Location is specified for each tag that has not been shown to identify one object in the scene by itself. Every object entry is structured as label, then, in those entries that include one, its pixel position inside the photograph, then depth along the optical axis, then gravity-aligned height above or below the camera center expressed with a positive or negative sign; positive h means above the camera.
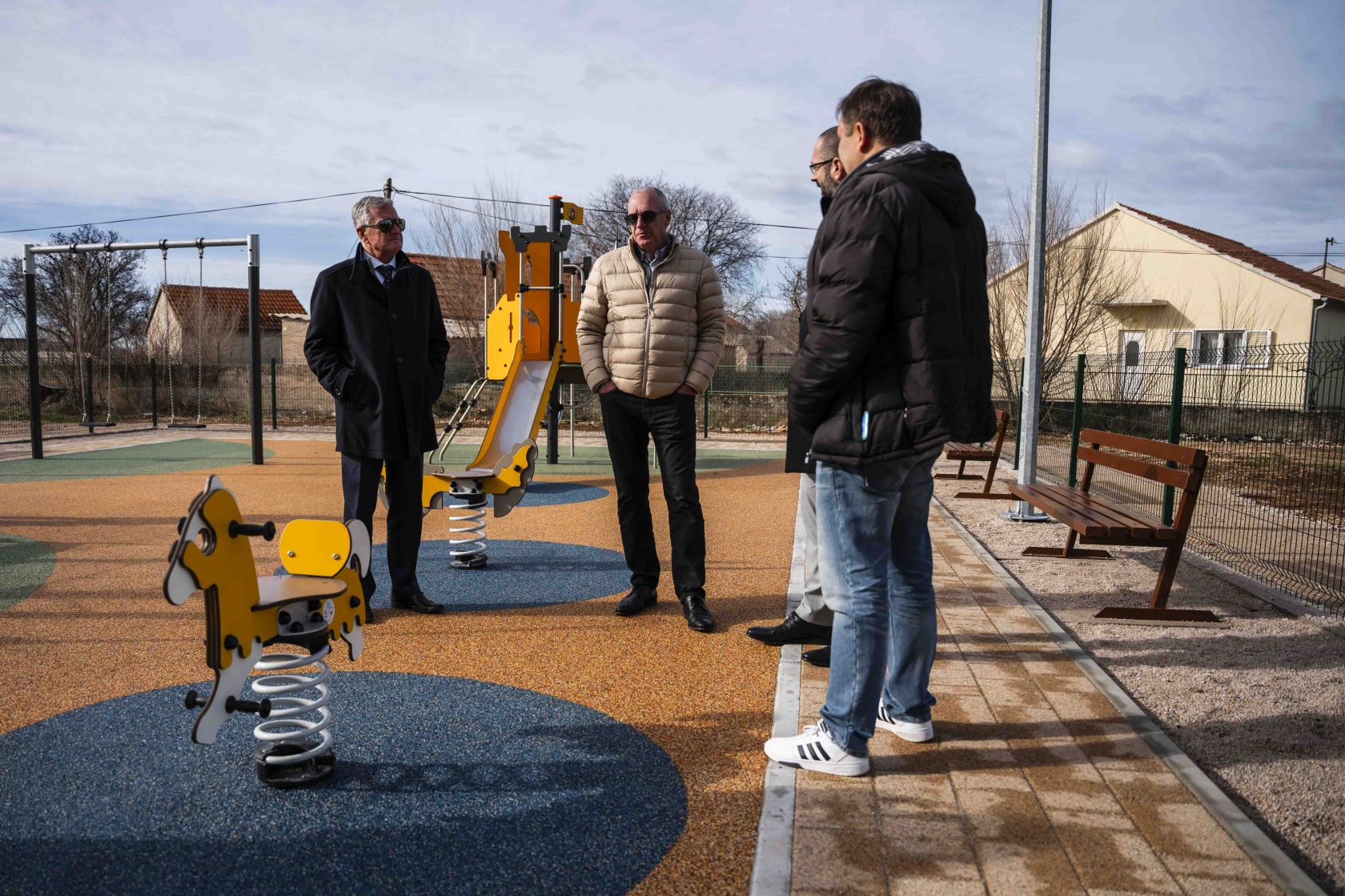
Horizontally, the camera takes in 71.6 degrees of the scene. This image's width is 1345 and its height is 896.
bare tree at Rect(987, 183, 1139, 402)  18.09 +2.17
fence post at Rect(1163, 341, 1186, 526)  6.88 -0.07
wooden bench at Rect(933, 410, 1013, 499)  9.75 -0.66
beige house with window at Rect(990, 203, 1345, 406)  23.34 +2.63
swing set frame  12.27 +0.60
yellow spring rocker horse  2.38 -0.67
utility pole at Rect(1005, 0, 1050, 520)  7.65 +1.18
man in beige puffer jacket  4.57 +0.14
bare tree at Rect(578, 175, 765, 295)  38.59 +6.50
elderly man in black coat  4.57 +0.11
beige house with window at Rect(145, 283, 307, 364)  28.73 +1.66
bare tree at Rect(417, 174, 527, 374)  24.45 +2.52
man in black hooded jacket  2.55 +0.07
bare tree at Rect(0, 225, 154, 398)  20.95 +2.00
